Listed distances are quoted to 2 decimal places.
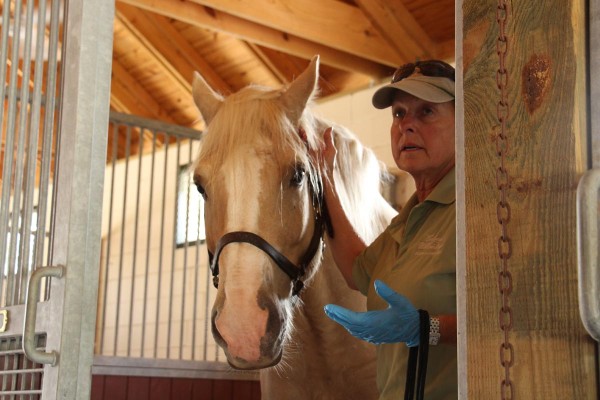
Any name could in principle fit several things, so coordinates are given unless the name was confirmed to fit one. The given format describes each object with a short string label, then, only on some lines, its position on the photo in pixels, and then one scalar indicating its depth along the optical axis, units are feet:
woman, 4.74
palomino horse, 5.97
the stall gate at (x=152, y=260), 20.52
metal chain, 3.33
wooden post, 3.22
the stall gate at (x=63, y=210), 4.92
